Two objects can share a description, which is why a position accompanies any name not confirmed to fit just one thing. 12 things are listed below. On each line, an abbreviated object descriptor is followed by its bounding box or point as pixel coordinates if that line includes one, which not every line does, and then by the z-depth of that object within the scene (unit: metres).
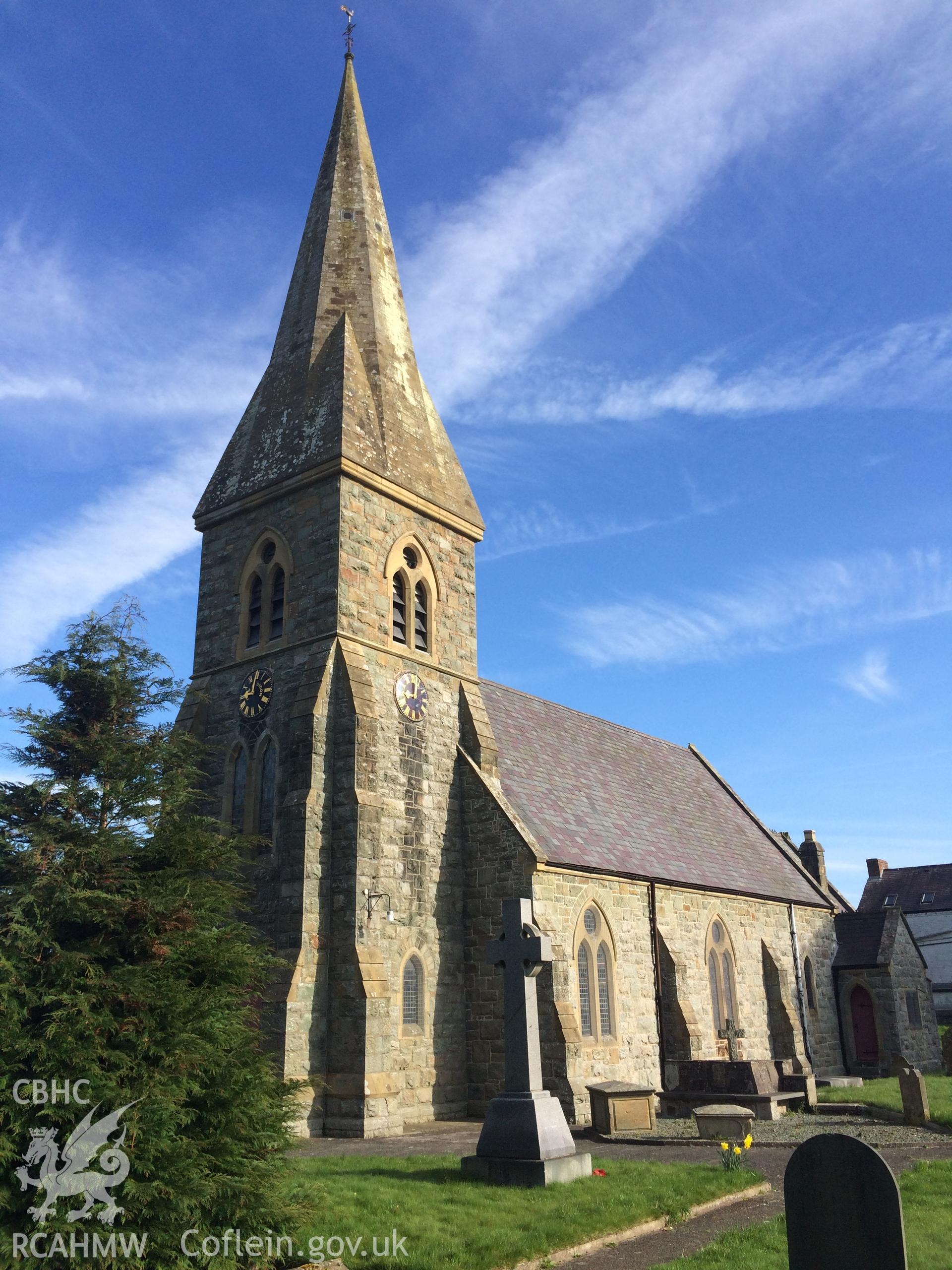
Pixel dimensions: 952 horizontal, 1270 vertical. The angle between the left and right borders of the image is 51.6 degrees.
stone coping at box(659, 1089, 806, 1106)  19.20
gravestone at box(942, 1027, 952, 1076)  27.28
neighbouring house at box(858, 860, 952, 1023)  53.91
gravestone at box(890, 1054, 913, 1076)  18.17
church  18.50
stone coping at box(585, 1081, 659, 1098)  17.14
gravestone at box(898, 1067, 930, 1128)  17.67
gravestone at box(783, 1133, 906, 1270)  5.06
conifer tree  7.70
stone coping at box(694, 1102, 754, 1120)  16.39
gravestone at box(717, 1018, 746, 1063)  23.78
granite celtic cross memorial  12.02
